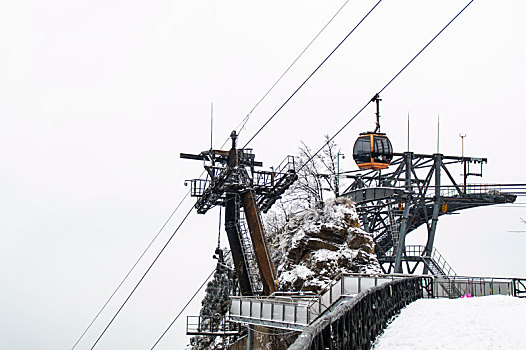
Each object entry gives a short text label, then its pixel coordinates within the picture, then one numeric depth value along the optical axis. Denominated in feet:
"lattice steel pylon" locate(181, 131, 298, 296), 120.67
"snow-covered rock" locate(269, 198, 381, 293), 107.45
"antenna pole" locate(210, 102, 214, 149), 132.55
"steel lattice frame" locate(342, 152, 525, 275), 170.50
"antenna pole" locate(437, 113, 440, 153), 182.99
